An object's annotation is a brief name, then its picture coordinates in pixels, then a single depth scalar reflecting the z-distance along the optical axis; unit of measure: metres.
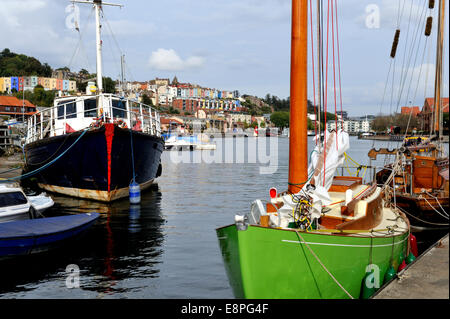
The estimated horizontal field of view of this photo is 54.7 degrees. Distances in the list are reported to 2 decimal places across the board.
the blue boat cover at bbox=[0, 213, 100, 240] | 11.56
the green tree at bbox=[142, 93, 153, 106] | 177.80
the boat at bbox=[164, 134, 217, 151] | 77.31
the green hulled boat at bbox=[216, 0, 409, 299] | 6.72
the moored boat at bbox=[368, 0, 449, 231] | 16.88
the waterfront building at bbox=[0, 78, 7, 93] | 182.05
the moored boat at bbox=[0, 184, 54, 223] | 13.65
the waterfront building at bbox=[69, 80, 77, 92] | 195.88
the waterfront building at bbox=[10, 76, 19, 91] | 178.38
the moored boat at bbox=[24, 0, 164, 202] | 19.61
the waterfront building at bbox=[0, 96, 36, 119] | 106.00
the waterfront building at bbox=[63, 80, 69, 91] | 188.34
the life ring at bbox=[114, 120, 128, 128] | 19.99
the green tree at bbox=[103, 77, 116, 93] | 113.36
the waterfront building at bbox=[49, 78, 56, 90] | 188.38
